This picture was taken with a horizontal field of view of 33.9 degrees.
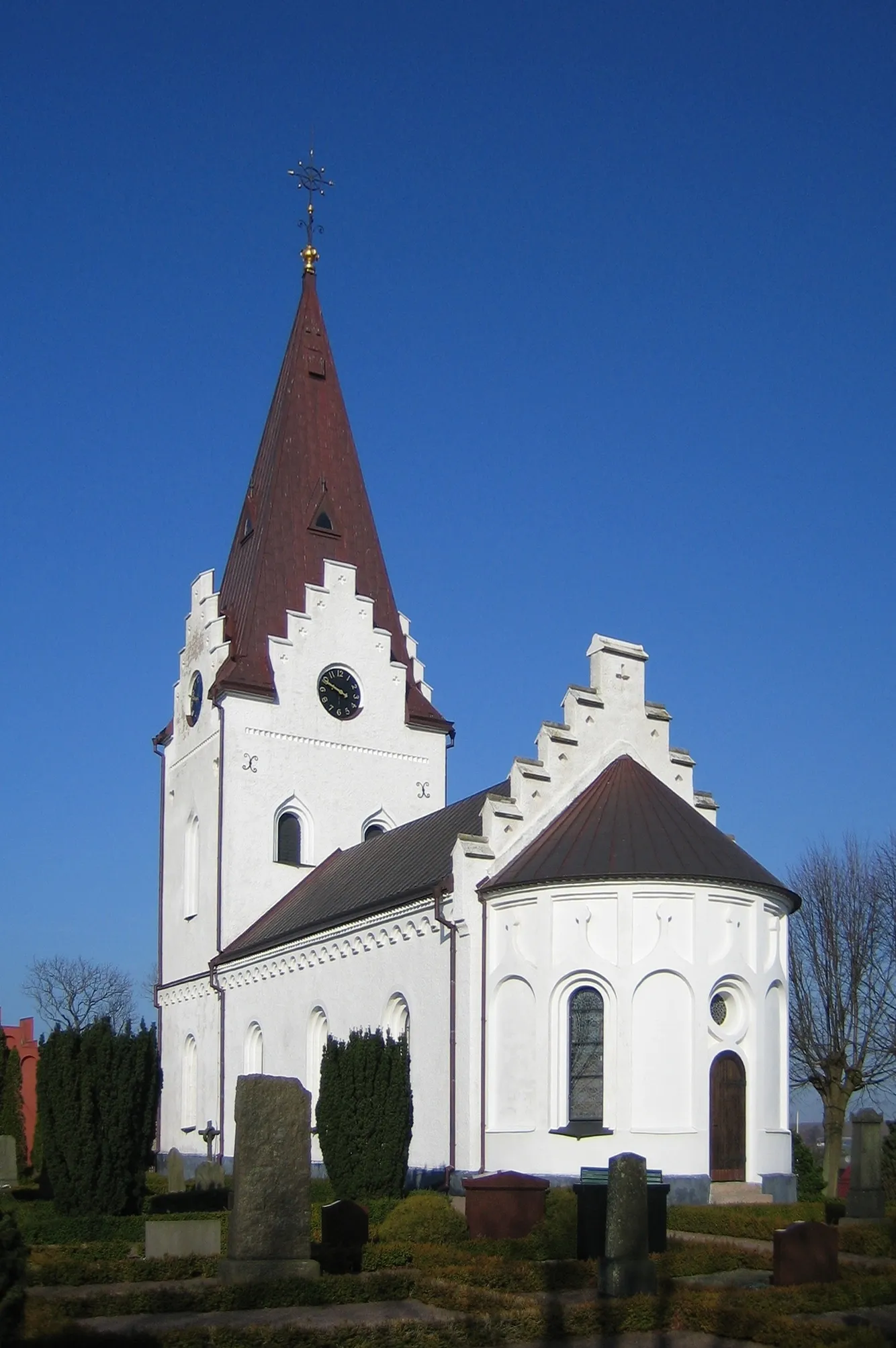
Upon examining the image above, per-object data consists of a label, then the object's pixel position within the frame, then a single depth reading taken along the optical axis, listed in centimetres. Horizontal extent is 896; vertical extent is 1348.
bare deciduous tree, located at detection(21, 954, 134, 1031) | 8200
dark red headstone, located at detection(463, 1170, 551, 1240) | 1866
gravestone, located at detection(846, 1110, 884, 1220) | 2175
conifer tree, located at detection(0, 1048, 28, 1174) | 3662
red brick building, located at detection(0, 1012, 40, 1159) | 5472
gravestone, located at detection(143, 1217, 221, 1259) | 1747
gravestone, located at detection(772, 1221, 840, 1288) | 1498
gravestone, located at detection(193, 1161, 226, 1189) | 2634
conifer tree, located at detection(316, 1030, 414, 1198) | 2302
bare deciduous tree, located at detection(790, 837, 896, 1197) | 3919
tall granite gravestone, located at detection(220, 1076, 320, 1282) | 1442
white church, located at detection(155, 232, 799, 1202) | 2470
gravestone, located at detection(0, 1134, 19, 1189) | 2506
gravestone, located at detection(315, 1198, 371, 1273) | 1734
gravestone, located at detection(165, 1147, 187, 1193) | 2731
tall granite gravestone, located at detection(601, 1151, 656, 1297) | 1430
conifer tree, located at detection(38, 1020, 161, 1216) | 2177
